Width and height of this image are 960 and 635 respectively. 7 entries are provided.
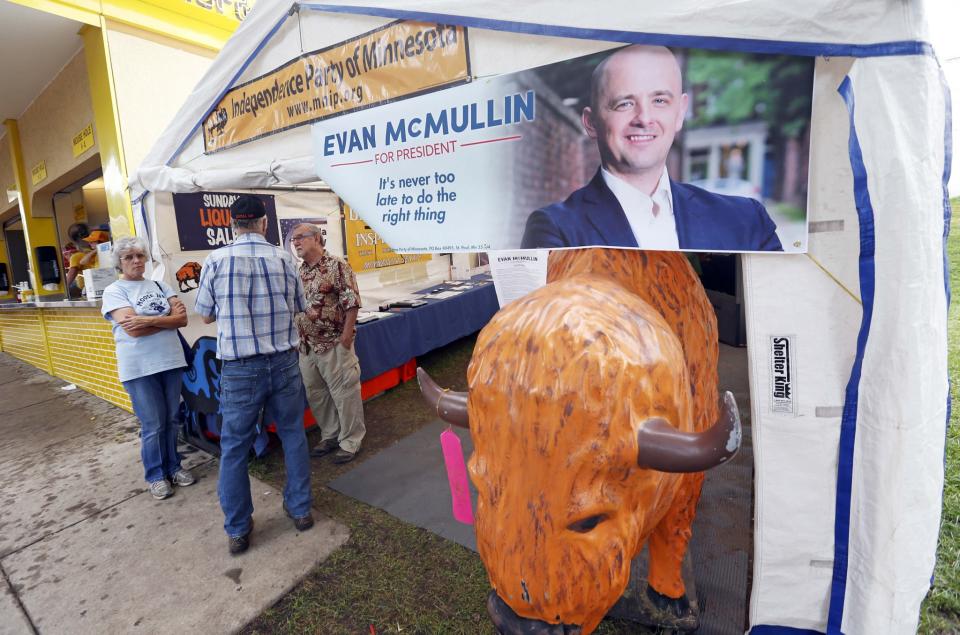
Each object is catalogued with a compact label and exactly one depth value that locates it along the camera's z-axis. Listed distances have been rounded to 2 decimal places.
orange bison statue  1.14
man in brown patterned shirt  4.00
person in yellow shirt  6.05
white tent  1.28
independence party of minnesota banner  1.96
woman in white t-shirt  3.56
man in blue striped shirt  2.86
